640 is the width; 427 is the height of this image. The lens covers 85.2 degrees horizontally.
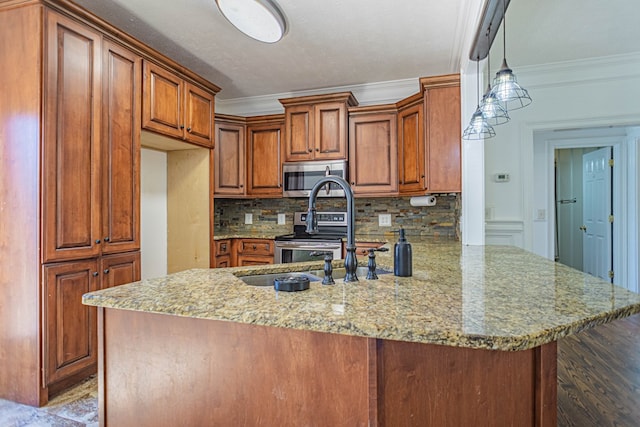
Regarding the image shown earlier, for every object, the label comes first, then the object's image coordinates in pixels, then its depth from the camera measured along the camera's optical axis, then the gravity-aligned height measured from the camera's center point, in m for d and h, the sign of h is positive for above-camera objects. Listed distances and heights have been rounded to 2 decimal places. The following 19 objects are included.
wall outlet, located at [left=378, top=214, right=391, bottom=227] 3.79 -0.07
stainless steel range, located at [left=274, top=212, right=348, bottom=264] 3.41 -0.28
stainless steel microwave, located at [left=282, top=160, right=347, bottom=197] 3.58 +0.41
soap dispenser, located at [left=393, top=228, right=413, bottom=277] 1.34 -0.18
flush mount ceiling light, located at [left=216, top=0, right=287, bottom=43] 2.11 +1.28
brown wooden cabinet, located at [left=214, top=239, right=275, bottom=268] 3.65 -0.40
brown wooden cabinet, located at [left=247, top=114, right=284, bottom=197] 3.88 +0.66
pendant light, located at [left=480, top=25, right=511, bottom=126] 1.81 +0.58
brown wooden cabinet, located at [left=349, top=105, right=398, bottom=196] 3.48 +0.64
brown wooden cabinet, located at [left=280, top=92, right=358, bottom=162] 3.56 +0.91
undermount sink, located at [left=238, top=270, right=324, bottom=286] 1.51 -0.28
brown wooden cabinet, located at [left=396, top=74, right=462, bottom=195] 2.89 +0.67
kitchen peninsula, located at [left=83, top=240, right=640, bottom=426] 0.81 -0.36
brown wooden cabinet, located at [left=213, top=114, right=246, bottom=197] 3.82 +0.64
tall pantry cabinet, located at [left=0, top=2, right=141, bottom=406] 1.88 +0.11
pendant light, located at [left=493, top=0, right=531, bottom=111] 1.66 +0.61
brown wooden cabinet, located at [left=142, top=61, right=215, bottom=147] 2.57 +0.88
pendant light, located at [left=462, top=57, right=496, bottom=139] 2.08 +0.56
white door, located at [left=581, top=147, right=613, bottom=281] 4.25 -0.01
